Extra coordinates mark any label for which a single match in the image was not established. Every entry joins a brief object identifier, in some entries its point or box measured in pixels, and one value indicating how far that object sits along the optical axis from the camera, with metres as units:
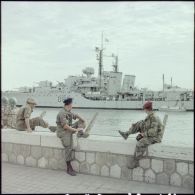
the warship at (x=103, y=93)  72.00
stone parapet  5.71
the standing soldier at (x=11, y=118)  9.10
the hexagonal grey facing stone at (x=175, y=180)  5.68
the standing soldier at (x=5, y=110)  9.03
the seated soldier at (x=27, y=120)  7.22
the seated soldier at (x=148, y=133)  5.84
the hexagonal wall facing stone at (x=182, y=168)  5.66
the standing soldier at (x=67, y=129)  6.46
